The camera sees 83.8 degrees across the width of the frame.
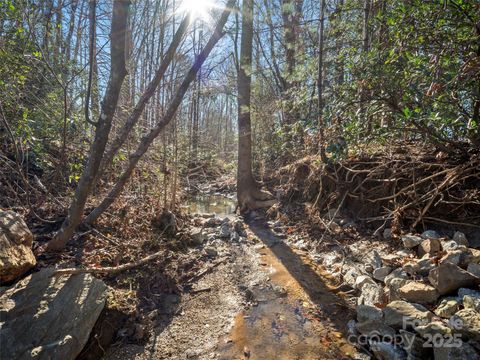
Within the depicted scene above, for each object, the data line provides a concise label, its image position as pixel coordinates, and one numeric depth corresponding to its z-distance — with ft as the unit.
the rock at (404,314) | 7.76
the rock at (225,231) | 17.75
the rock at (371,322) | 8.12
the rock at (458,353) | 6.45
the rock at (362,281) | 10.71
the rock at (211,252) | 15.00
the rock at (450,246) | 10.04
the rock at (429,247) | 10.48
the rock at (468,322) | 6.77
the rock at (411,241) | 11.43
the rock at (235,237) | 17.41
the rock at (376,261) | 11.50
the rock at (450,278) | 8.26
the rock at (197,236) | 16.21
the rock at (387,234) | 13.35
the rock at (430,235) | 11.60
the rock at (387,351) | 7.24
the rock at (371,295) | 9.58
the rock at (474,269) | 8.38
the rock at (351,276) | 11.57
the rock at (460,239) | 10.77
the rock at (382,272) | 10.76
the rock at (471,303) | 7.32
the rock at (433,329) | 7.17
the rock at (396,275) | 9.84
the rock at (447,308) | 7.66
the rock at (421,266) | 9.58
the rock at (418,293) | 8.50
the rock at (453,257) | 9.08
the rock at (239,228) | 18.56
